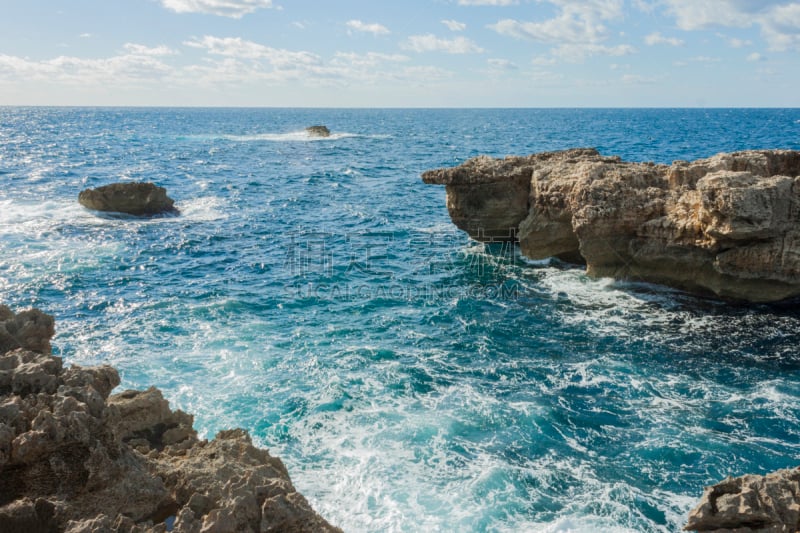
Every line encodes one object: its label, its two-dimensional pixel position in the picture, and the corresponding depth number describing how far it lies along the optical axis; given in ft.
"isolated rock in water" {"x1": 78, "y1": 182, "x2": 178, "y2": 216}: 112.57
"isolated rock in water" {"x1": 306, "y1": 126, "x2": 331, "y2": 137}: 339.57
